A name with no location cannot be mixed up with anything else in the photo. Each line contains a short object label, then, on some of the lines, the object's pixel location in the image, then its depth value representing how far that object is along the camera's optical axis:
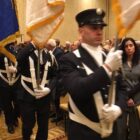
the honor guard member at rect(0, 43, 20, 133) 3.37
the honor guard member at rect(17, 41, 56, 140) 2.61
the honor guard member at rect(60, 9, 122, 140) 1.40
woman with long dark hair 2.53
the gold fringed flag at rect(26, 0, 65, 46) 1.93
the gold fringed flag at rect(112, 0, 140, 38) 1.40
